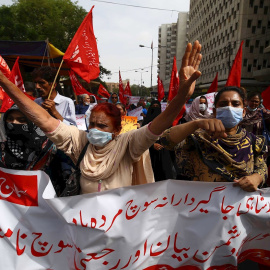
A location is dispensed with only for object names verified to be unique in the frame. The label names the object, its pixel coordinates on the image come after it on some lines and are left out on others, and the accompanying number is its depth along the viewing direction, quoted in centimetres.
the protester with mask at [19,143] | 189
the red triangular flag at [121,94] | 1028
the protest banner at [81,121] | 545
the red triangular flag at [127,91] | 1338
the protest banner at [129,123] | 395
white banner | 151
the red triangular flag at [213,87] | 516
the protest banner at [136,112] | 668
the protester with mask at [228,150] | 173
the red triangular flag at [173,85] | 451
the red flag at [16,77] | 383
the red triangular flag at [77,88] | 484
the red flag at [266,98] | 375
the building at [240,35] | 3616
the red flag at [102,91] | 1098
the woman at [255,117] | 393
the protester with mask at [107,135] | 145
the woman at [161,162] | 376
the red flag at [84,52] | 305
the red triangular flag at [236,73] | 359
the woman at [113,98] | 797
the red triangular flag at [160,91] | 1065
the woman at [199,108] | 420
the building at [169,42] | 7662
